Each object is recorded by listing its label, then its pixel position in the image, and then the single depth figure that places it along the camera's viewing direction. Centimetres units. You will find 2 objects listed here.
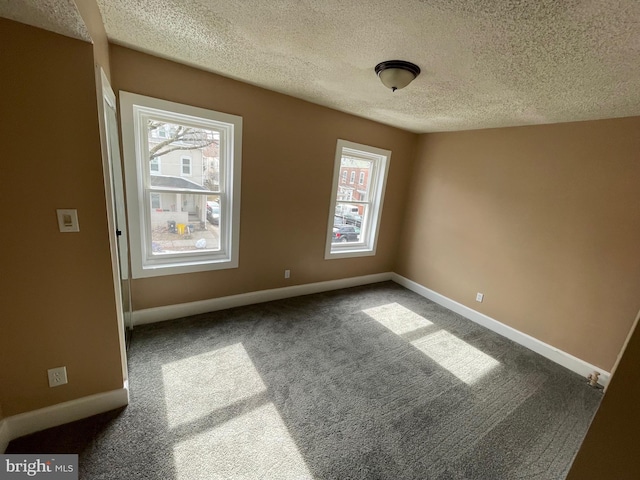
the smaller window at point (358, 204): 349
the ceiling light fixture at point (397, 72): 172
